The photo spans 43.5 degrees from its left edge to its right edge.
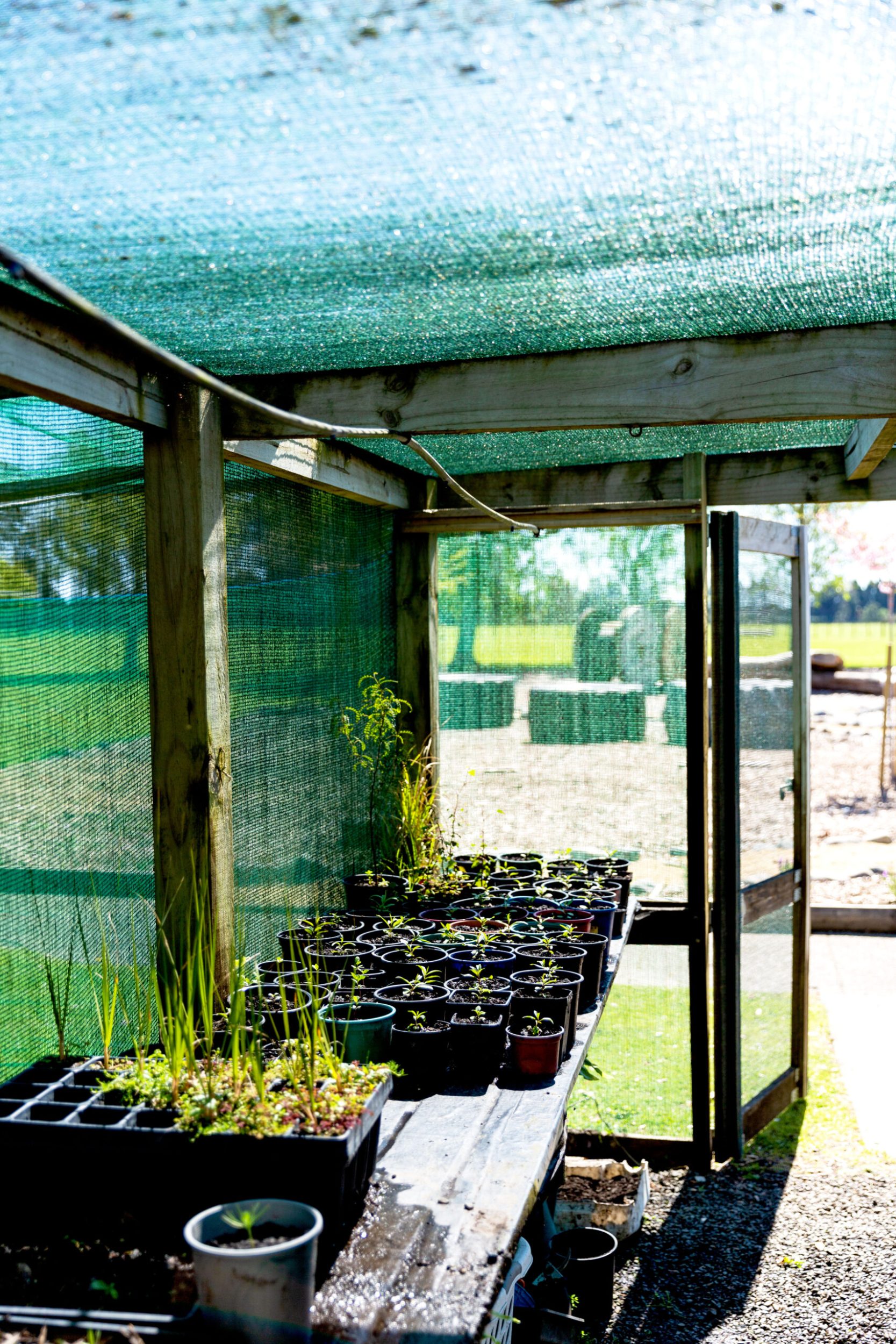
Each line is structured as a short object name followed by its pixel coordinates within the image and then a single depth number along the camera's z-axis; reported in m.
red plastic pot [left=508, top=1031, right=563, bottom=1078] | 2.40
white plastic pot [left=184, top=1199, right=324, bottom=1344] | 1.43
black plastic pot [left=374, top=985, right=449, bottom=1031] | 2.49
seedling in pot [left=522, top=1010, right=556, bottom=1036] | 2.47
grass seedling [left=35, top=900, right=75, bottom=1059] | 2.08
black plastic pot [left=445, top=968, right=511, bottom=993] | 2.68
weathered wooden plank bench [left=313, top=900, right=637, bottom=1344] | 1.51
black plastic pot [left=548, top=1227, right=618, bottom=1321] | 3.14
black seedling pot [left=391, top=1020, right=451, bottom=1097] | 2.34
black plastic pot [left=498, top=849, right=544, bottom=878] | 4.04
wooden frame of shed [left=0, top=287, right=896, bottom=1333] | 2.42
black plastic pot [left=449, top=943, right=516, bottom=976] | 2.85
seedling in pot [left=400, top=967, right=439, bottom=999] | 2.61
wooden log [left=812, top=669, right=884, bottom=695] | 16.17
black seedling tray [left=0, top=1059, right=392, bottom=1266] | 1.69
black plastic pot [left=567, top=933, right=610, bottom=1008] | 2.97
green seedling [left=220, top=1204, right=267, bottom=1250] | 1.51
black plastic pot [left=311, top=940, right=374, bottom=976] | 2.80
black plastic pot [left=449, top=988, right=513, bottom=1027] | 2.49
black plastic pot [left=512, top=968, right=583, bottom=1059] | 2.60
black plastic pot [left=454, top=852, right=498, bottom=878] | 4.05
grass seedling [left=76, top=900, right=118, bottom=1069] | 1.91
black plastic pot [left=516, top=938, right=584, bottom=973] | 2.86
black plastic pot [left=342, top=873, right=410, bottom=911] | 3.51
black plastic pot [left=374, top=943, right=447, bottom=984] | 2.78
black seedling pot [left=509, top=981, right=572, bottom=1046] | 2.53
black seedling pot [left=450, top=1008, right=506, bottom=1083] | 2.39
